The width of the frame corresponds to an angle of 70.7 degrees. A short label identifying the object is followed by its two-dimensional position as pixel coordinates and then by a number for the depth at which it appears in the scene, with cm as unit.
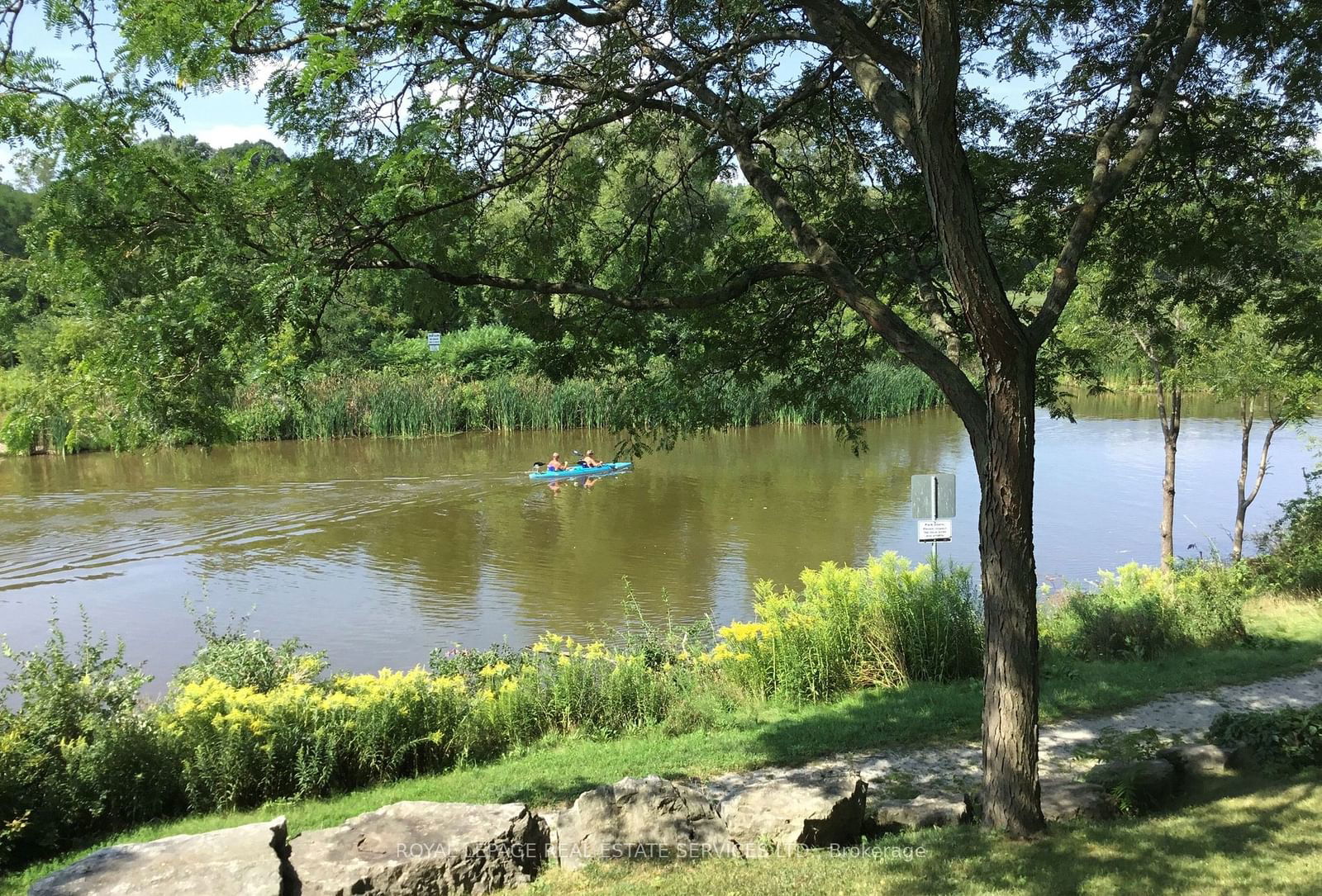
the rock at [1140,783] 512
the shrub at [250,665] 816
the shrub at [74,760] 578
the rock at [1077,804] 502
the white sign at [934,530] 1038
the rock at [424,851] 437
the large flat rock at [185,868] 396
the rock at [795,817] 480
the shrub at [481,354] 3409
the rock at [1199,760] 563
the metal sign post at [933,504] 1041
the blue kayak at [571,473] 2316
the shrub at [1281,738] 552
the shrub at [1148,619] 957
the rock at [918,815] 514
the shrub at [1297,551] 1150
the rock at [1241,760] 562
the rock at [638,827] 477
